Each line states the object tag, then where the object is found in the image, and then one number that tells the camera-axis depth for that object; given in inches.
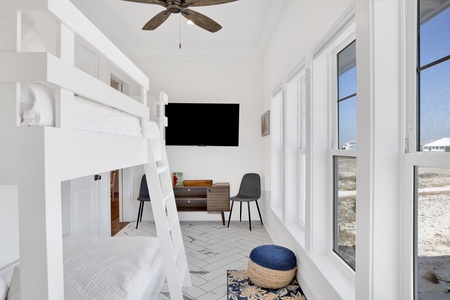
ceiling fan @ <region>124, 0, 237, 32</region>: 85.4
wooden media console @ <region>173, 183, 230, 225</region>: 167.3
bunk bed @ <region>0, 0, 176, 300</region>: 31.4
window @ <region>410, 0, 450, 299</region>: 39.2
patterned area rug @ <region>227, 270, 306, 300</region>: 85.4
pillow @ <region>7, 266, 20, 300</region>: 47.0
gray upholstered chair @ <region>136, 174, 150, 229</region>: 162.9
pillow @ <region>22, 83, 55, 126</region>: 33.0
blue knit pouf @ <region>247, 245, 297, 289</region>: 87.7
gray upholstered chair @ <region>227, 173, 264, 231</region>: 164.9
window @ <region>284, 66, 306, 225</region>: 109.7
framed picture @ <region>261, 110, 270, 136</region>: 151.8
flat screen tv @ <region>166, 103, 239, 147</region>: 173.8
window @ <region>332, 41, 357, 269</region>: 69.0
